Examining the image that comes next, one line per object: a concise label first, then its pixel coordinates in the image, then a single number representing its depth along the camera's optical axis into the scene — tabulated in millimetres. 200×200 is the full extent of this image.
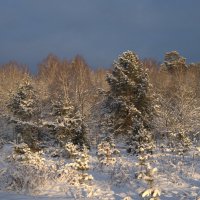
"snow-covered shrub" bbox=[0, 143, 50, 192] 11539
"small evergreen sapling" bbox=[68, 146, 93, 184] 12021
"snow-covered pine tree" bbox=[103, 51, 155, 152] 25422
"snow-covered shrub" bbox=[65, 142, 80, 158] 14939
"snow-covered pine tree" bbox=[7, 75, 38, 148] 24781
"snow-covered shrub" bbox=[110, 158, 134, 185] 13032
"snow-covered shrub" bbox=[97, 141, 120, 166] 16438
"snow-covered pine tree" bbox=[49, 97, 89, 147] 22359
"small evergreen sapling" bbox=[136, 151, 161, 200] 7676
